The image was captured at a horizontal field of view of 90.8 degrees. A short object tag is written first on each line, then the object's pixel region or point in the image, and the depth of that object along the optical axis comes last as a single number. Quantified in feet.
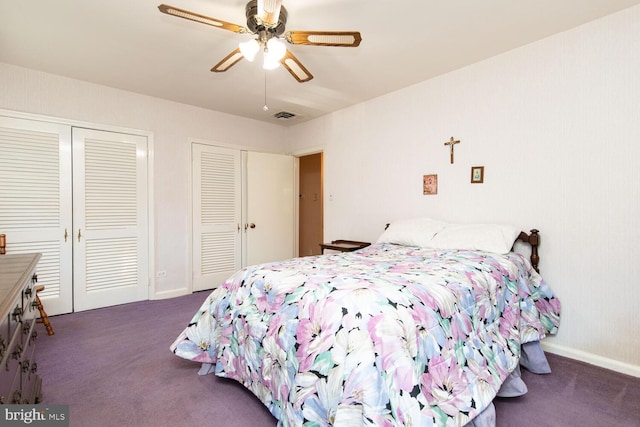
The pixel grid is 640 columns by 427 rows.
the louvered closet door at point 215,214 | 13.78
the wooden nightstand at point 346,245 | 11.82
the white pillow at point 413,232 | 9.48
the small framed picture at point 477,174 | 9.42
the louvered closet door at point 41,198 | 9.96
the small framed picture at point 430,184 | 10.55
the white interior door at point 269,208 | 15.29
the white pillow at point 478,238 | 7.97
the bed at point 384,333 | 3.99
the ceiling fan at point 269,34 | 5.57
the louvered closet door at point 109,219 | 11.14
